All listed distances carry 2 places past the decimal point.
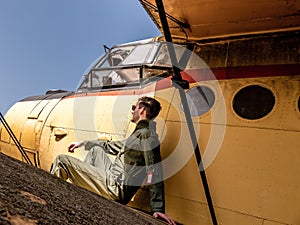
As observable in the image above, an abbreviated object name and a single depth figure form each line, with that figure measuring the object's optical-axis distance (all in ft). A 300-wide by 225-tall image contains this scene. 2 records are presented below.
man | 9.75
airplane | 8.75
